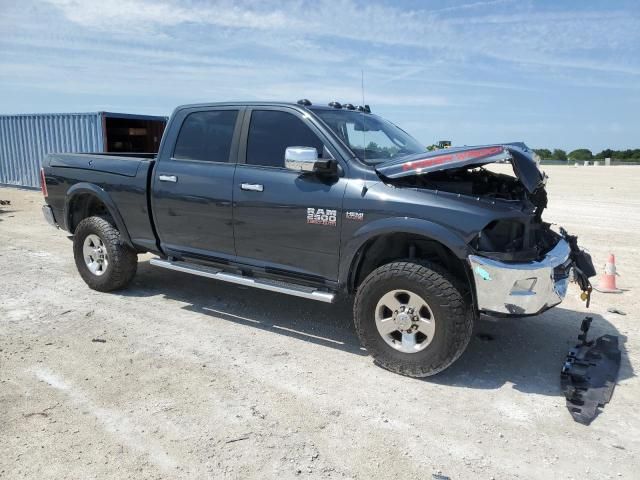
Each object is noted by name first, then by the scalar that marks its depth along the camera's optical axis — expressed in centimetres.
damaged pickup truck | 379
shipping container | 1570
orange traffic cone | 622
